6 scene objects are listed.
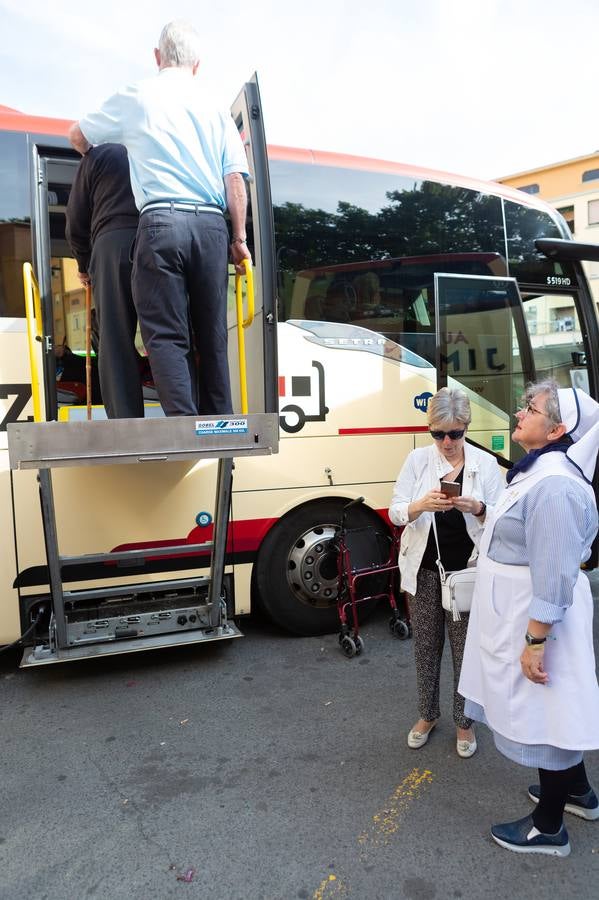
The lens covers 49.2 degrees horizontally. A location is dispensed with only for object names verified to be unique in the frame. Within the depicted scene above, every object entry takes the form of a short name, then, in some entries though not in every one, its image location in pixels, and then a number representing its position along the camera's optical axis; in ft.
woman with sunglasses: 10.16
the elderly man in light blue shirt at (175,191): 9.66
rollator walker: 14.60
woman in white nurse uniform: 7.34
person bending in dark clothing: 10.43
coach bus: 12.34
